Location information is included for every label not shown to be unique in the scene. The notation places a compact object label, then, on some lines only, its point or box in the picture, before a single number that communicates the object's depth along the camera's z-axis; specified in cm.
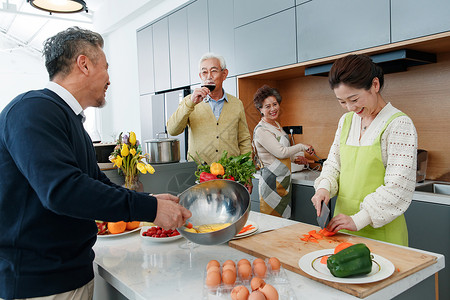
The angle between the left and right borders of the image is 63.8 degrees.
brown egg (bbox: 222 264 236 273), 96
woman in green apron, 132
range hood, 225
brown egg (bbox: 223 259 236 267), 99
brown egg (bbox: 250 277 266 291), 86
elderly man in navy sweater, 89
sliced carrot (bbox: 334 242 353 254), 107
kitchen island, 94
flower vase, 183
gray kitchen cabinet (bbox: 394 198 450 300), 199
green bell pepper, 93
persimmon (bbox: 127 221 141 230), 149
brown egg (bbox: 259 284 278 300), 81
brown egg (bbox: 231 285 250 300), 82
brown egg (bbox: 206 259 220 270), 100
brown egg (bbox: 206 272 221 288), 92
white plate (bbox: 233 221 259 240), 133
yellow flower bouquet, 179
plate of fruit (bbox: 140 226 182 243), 133
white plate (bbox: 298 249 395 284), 92
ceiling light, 271
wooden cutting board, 93
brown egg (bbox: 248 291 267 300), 79
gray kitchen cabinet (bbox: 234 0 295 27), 296
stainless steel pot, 245
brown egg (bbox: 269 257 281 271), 97
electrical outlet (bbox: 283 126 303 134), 350
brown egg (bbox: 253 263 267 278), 95
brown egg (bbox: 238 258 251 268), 99
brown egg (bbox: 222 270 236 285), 92
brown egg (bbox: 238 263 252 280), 95
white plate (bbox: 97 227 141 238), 142
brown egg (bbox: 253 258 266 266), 98
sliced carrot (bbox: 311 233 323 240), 129
